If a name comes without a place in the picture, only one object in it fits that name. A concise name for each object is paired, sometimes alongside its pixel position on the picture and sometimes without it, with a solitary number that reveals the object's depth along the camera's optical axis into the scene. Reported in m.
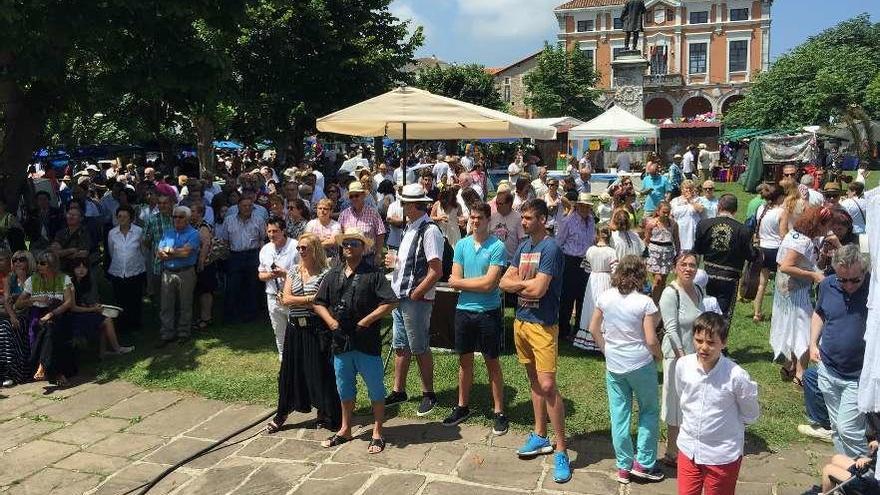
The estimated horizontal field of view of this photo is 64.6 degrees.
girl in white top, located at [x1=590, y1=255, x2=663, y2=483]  4.53
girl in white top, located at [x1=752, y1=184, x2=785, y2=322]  8.02
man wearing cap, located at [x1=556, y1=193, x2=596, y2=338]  7.65
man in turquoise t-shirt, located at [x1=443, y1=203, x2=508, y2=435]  5.39
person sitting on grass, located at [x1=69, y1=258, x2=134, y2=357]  7.63
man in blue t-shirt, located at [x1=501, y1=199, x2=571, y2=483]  4.92
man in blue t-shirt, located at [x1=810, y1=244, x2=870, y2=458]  4.15
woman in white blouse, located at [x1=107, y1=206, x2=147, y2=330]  8.47
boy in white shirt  3.73
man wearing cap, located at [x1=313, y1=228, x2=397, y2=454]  5.27
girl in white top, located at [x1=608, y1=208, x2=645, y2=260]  7.13
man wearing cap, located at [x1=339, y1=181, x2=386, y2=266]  7.71
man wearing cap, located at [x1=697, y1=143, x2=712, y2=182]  24.50
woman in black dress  5.70
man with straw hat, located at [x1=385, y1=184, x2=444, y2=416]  5.74
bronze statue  26.28
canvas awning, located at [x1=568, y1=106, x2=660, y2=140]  16.11
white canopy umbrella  7.49
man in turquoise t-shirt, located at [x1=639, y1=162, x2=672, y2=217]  11.95
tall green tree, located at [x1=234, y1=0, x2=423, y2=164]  23.44
